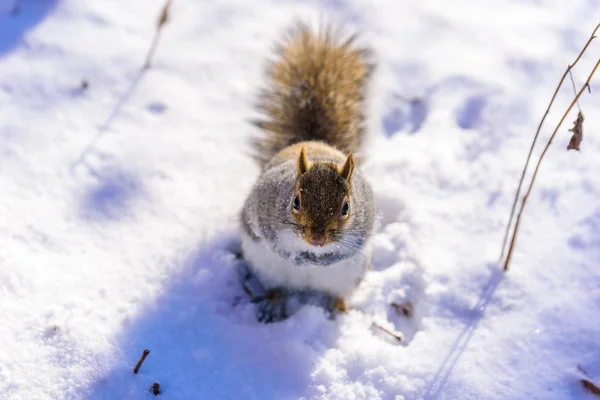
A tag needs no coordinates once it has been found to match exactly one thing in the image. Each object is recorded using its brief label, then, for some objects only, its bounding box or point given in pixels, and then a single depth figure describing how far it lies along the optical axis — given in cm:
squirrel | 93
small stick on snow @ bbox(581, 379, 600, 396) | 93
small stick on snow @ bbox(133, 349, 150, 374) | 93
